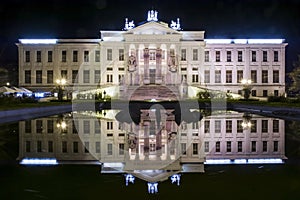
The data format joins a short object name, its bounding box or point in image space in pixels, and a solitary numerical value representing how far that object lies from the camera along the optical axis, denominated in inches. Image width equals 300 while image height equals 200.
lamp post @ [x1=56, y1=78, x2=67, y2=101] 2383.2
